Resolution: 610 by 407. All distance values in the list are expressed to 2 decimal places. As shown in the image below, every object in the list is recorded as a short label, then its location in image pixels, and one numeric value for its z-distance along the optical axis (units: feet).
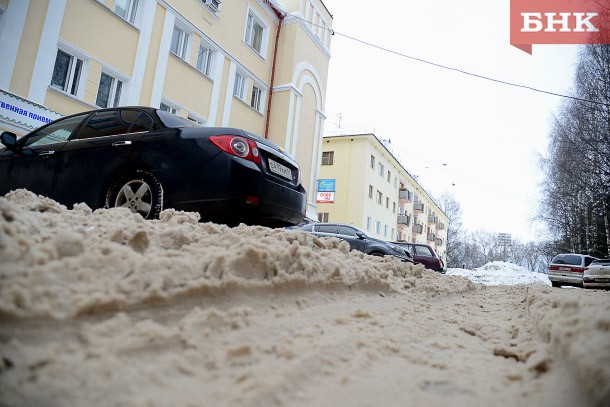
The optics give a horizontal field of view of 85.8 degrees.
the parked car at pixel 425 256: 43.52
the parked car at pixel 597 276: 37.83
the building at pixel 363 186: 84.64
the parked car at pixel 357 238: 32.24
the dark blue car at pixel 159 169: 10.18
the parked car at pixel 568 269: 43.50
